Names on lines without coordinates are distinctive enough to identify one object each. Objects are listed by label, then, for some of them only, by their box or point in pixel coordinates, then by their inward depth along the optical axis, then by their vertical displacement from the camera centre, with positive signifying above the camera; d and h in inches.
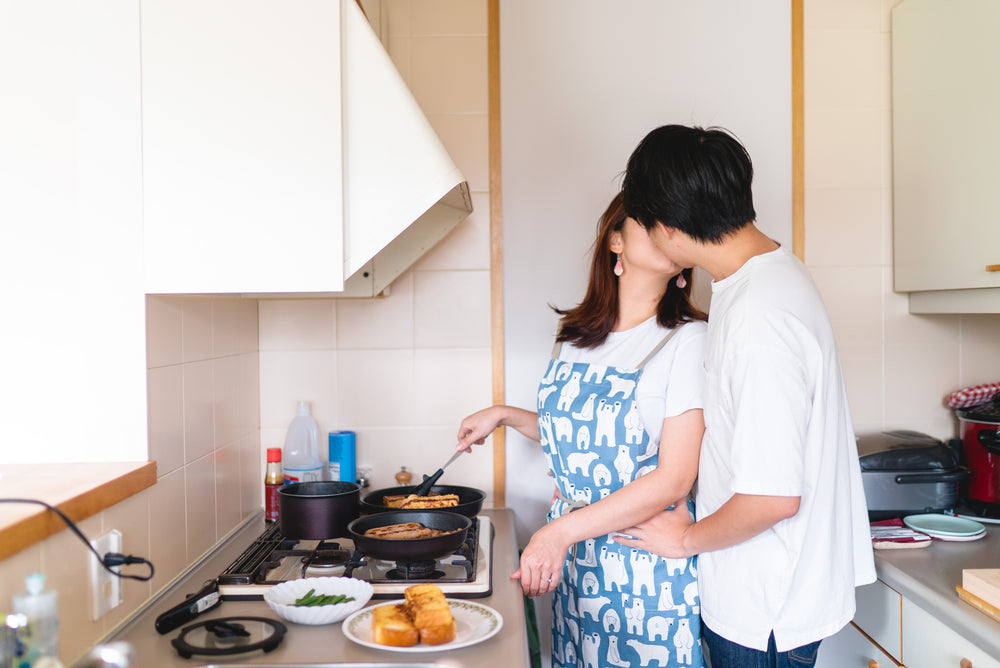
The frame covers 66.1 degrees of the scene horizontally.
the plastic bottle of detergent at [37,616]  31.4 -12.0
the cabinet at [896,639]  52.3 -23.8
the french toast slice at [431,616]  41.6 -16.3
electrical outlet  41.9 -14.4
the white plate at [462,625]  41.6 -17.5
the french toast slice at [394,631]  41.0 -16.6
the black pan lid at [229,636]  41.1 -17.6
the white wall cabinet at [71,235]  46.0 +5.5
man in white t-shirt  45.1 -6.7
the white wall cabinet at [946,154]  65.7 +15.1
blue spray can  75.5 -13.2
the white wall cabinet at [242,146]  49.0 +11.4
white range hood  51.3 +11.0
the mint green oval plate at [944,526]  64.1 -18.0
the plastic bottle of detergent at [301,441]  75.9 -11.7
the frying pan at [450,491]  62.0 -15.1
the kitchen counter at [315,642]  40.8 -18.0
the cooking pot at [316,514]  57.1 -14.3
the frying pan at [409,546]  50.1 -14.8
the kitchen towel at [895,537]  62.8 -18.3
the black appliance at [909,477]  69.2 -14.5
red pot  70.2 -12.6
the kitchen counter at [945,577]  49.2 -19.1
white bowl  45.1 -17.0
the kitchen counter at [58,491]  34.7 -8.7
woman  54.5 -9.9
